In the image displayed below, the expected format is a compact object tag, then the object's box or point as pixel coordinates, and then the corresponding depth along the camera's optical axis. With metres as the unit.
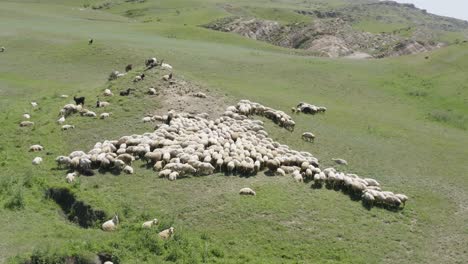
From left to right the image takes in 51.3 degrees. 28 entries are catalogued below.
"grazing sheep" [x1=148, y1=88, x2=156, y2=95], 29.16
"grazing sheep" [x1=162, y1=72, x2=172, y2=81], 30.36
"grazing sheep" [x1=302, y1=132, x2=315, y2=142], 26.84
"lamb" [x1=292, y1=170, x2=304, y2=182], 20.76
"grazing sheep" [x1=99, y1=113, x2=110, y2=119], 26.77
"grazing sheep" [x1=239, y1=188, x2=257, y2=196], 19.06
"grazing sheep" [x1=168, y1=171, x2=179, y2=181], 19.98
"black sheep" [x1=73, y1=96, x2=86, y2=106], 28.48
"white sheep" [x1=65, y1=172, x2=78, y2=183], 19.78
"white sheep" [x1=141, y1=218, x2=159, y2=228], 16.33
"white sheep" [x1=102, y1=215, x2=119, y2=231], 16.50
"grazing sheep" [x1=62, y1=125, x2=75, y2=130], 25.77
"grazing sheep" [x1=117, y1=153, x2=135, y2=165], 21.28
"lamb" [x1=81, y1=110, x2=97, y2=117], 27.00
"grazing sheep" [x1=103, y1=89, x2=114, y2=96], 29.33
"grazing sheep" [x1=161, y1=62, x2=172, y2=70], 32.16
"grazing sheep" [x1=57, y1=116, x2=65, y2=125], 26.50
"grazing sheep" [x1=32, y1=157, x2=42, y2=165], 21.91
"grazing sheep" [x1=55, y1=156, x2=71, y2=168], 21.37
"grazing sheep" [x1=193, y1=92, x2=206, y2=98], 29.20
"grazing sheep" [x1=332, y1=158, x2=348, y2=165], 24.14
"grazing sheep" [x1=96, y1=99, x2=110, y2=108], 28.06
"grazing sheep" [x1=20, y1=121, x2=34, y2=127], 26.45
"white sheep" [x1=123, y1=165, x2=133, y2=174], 20.66
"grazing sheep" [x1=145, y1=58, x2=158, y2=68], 32.44
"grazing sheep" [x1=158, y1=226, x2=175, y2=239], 15.83
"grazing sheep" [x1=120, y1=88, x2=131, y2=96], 29.22
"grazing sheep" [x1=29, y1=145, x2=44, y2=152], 23.53
